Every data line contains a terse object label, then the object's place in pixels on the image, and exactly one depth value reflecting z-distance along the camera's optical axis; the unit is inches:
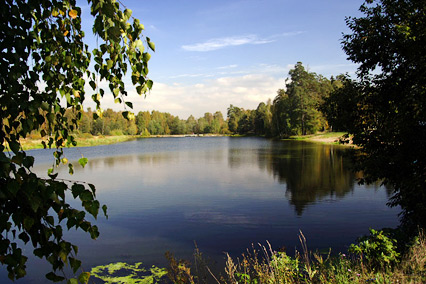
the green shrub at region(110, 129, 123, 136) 5142.7
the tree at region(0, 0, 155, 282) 74.7
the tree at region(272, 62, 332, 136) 3107.8
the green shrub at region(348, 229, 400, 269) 257.2
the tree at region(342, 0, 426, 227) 336.5
